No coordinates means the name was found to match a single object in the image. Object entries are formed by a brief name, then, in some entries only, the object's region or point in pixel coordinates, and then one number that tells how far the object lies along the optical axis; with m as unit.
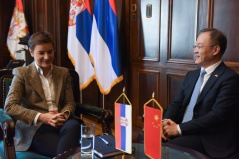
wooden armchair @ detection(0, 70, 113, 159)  1.60
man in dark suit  1.74
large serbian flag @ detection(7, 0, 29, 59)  4.17
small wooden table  1.37
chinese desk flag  1.11
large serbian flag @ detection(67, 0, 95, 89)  3.24
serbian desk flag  1.23
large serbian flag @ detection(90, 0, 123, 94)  3.06
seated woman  1.84
